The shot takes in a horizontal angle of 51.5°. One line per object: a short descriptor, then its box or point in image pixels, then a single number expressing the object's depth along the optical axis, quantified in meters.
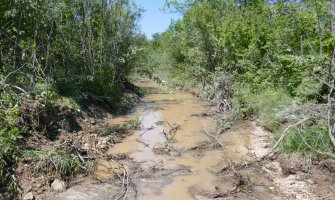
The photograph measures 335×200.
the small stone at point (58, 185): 6.49
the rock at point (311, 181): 6.93
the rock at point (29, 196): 5.92
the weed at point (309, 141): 7.45
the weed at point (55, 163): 6.74
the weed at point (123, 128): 11.02
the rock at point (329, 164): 7.14
